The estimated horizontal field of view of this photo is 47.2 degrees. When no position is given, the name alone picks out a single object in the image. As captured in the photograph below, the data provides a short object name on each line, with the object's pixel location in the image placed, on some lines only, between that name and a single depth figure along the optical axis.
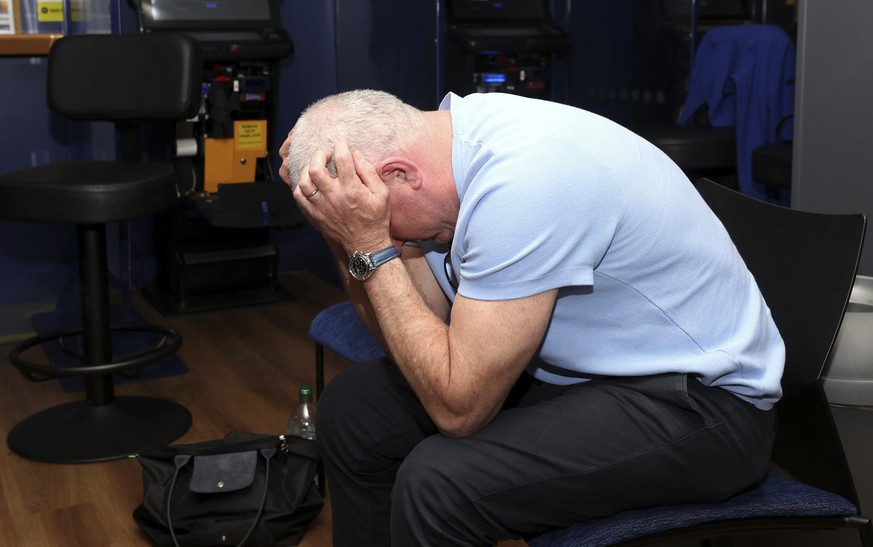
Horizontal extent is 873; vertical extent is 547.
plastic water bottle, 2.62
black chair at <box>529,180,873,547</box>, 1.41
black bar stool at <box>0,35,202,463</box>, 2.67
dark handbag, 2.16
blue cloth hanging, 3.79
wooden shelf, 3.08
